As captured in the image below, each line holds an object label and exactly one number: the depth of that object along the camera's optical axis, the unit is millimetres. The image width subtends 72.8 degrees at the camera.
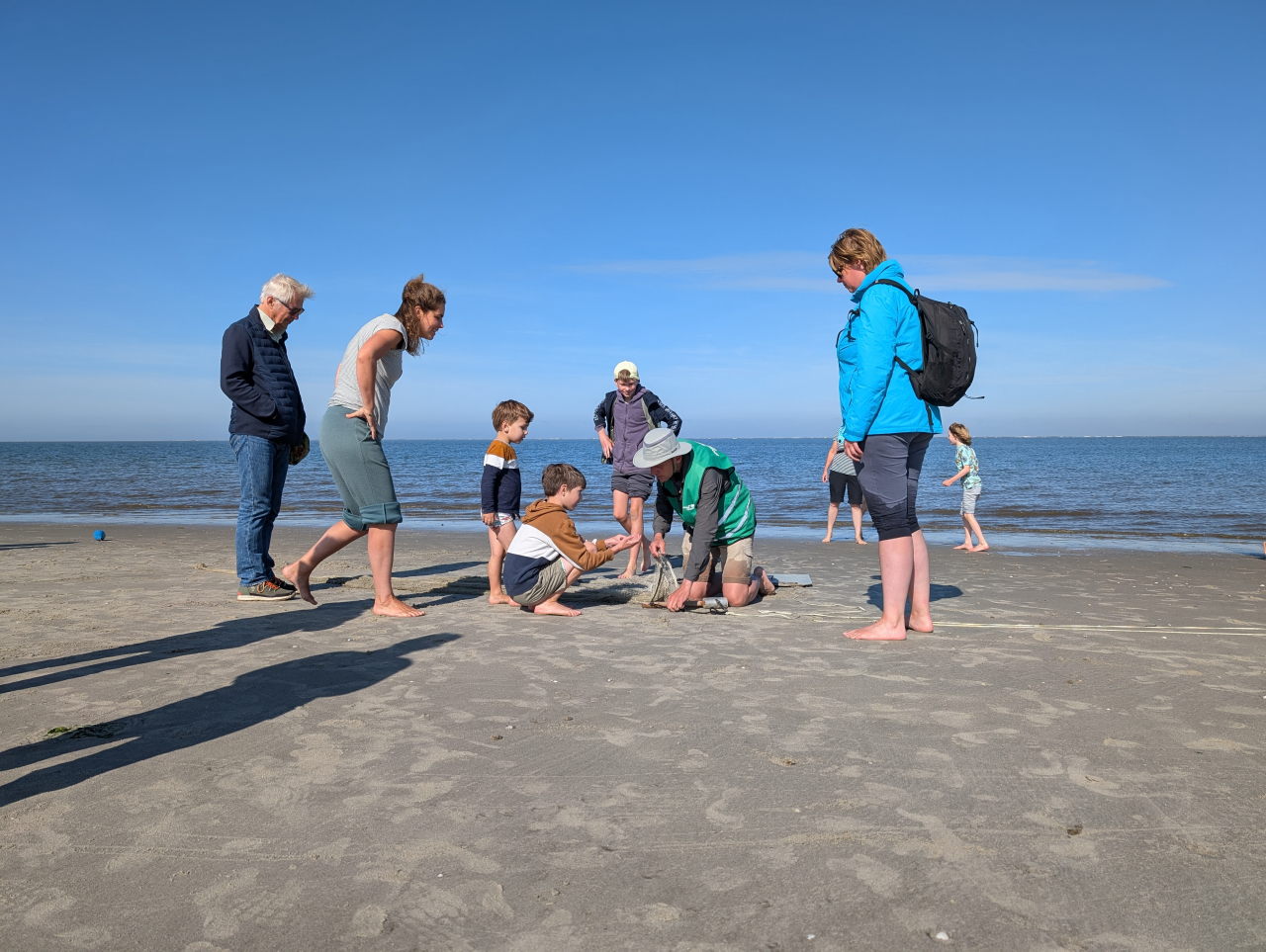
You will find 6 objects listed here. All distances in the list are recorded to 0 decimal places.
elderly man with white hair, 5852
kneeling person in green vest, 5582
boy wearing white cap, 7754
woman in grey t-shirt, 5312
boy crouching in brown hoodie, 5777
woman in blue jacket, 4762
